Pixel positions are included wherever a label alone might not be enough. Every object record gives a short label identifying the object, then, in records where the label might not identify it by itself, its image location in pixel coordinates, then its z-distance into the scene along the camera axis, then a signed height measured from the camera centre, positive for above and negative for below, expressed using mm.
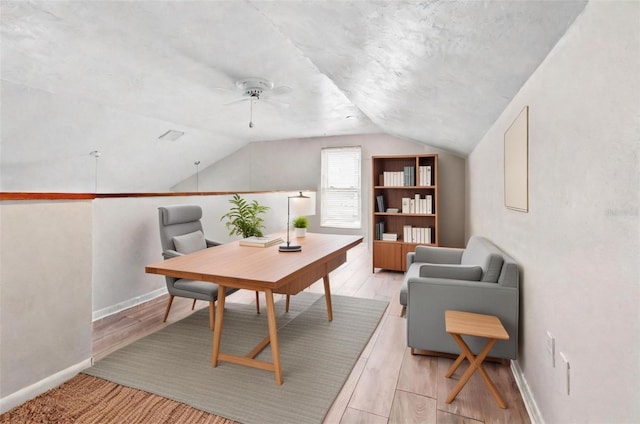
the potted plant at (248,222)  3619 -104
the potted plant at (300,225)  3389 -129
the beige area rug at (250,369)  1886 -1072
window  6684 +503
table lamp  2824 +75
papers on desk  2983 -269
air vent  5715 +1380
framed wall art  1838 +304
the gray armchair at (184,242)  2748 -285
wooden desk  1977 -372
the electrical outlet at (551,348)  1485 -634
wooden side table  1874 -695
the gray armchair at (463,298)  2137 -592
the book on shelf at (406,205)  5008 +111
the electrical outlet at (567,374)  1319 -659
